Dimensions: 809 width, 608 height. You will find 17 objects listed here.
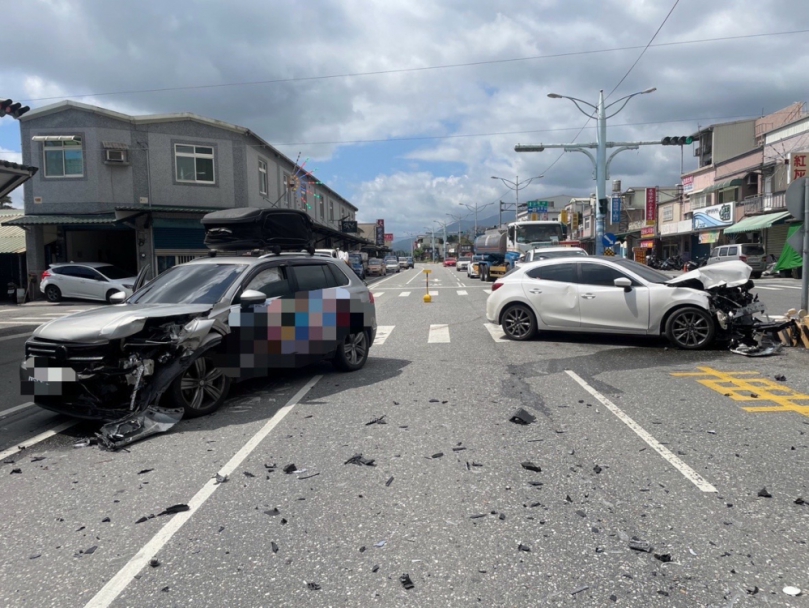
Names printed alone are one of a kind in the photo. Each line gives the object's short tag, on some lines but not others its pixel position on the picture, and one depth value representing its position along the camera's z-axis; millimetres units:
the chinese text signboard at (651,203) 56812
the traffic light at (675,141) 24859
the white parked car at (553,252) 19688
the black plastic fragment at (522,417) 6227
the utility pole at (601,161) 26641
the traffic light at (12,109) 15732
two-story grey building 28359
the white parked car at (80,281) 24609
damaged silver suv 5875
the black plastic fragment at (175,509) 4242
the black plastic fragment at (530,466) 4887
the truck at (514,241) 31375
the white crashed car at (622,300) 10086
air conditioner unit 28438
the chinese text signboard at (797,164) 33625
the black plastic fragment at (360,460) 5109
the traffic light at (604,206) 26453
